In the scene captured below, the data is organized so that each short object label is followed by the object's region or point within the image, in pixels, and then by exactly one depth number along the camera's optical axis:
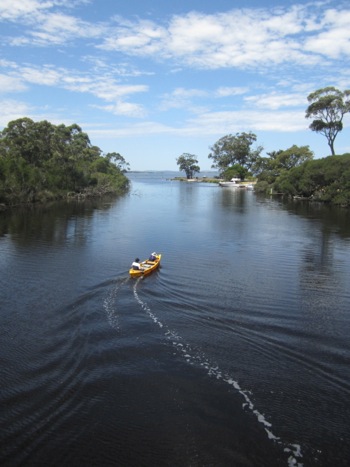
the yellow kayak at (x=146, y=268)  23.23
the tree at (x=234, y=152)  165.00
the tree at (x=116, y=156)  146.75
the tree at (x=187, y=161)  197.12
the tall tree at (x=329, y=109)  82.50
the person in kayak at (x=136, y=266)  23.30
